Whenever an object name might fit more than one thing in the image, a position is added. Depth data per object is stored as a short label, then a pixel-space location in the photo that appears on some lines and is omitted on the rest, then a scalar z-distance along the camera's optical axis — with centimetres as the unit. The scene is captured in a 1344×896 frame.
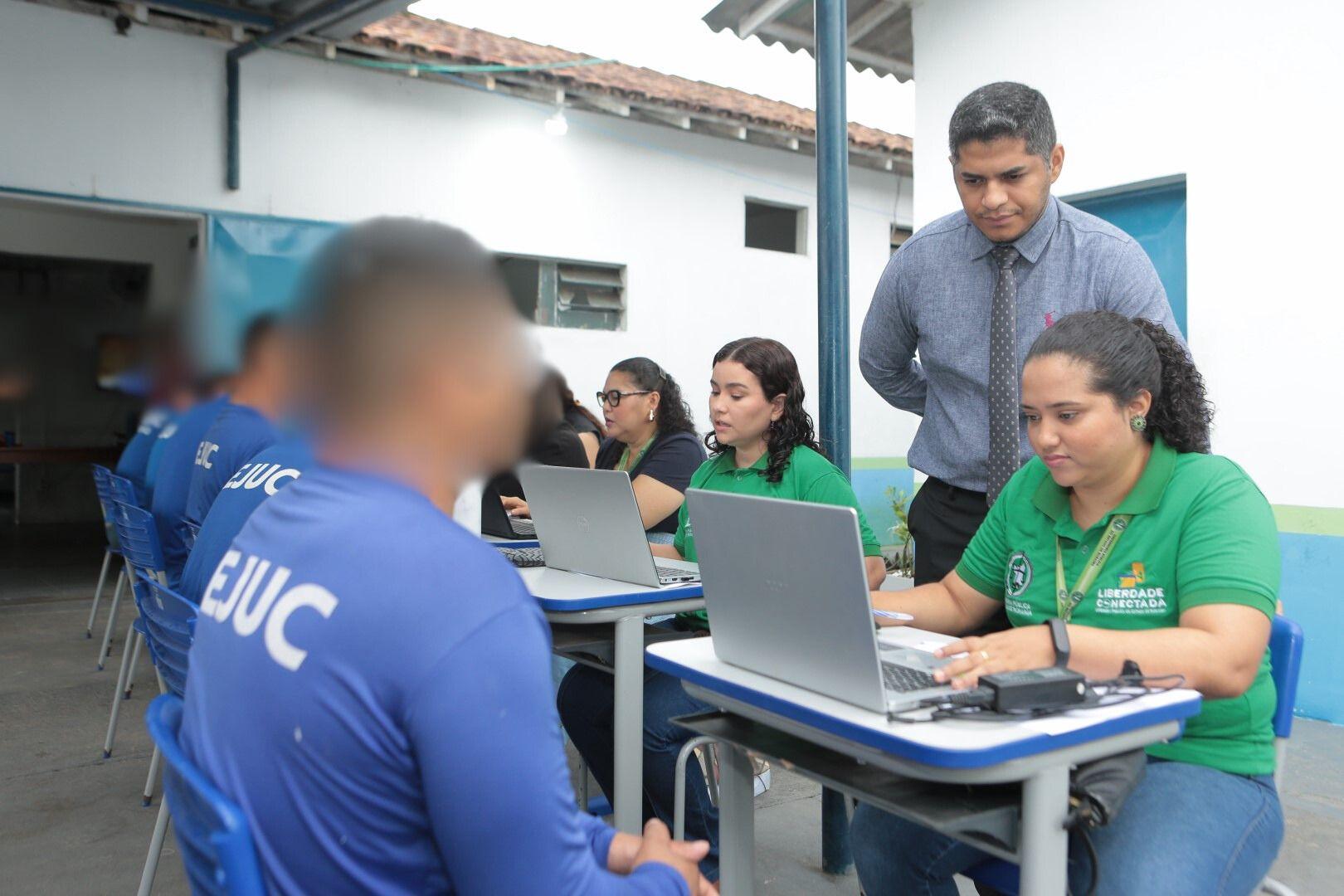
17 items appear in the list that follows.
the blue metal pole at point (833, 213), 299
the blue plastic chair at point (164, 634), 197
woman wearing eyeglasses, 339
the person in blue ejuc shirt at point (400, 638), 81
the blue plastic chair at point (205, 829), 84
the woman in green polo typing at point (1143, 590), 148
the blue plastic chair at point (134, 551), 313
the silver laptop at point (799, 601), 133
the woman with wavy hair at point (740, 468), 267
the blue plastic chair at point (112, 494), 396
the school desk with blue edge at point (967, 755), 127
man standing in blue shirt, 218
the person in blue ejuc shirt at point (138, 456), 440
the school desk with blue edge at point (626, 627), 235
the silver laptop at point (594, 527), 247
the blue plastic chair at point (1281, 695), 164
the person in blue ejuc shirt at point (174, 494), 341
